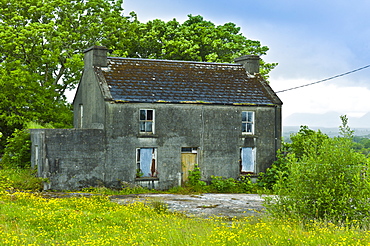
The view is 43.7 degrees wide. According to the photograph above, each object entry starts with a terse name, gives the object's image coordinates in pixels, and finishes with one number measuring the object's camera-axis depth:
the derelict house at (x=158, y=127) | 24.38
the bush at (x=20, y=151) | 28.53
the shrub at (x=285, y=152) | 27.78
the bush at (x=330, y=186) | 13.55
